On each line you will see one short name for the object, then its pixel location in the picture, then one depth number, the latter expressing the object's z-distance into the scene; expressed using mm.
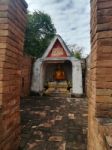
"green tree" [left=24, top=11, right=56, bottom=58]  10667
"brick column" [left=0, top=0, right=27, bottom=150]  1962
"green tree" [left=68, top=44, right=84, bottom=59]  14542
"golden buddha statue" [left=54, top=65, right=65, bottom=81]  7975
